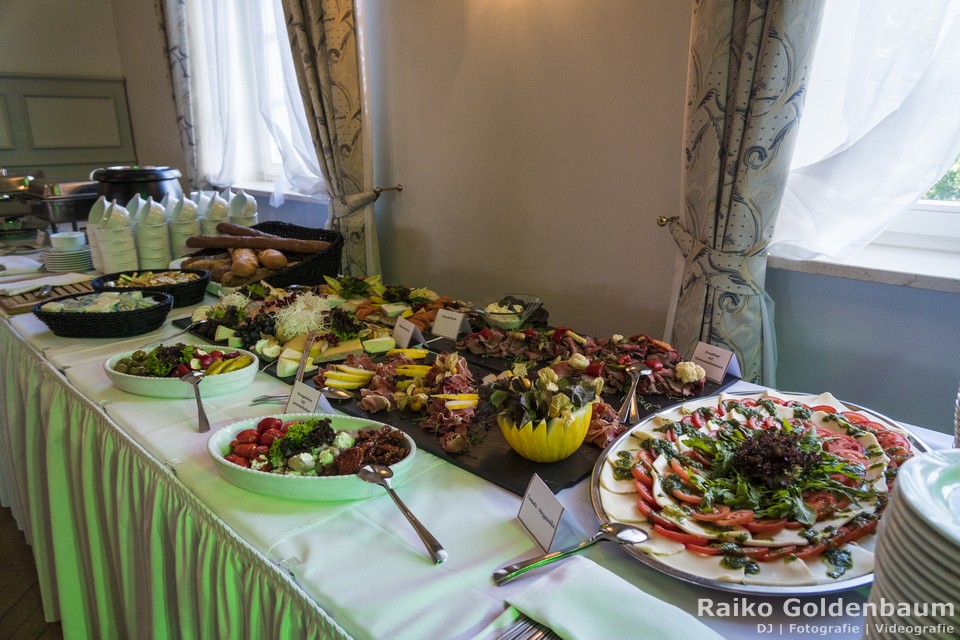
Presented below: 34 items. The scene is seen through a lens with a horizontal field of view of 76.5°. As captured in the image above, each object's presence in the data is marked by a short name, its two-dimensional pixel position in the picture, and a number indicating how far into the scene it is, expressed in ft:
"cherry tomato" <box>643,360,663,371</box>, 3.88
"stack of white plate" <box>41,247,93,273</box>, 7.18
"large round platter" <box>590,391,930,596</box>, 2.07
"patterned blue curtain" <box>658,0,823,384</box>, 4.03
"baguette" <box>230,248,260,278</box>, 6.27
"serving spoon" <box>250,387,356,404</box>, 3.84
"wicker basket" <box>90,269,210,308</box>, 5.85
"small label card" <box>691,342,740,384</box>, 3.99
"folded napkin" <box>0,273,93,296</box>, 6.17
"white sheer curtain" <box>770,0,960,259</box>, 3.91
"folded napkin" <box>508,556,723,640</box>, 1.94
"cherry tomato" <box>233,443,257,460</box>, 2.99
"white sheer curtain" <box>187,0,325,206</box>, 9.04
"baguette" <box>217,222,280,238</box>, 7.01
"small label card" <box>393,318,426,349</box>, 4.71
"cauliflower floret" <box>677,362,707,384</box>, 3.80
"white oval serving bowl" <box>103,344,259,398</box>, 3.88
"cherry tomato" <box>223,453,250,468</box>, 2.94
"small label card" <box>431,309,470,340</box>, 4.89
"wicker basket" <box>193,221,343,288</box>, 6.32
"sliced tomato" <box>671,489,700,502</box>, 2.55
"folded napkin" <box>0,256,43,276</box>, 7.23
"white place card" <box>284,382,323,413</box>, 3.50
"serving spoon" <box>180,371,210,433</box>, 3.51
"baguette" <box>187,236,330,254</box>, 6.61
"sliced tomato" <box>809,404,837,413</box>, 3.33
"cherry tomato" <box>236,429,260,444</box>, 3.09
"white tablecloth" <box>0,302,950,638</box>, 2.18
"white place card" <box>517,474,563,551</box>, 2.38
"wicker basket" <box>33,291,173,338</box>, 4.93
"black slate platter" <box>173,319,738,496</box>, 2.96
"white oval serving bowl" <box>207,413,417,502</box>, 2.70
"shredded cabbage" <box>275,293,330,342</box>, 4.84
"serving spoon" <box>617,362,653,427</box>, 3.49
